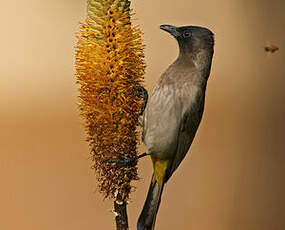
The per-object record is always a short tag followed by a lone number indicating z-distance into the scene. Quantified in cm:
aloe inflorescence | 488
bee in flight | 526
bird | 498
